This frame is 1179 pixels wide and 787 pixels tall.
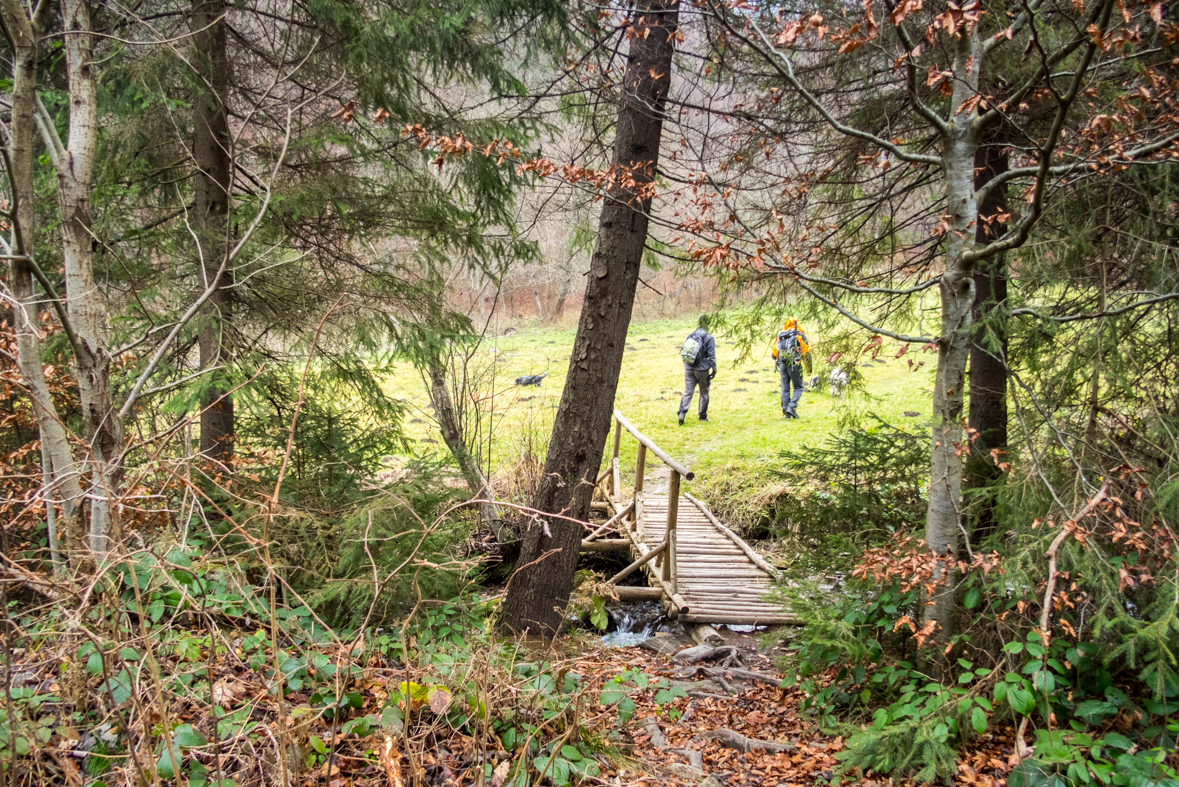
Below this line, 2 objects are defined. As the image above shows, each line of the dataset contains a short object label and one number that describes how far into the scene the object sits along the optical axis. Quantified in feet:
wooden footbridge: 20.56
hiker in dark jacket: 38.06
